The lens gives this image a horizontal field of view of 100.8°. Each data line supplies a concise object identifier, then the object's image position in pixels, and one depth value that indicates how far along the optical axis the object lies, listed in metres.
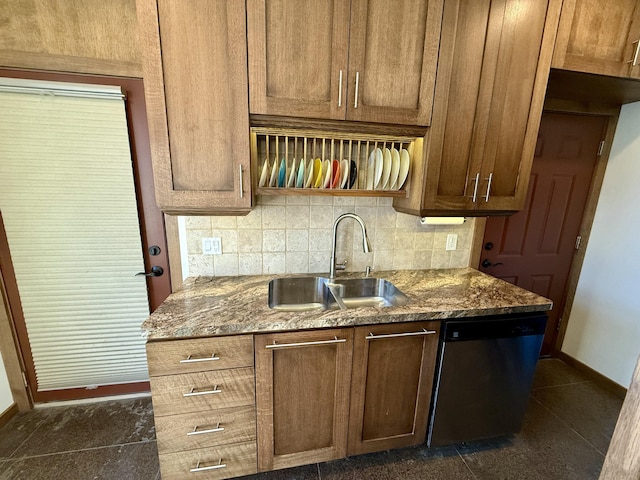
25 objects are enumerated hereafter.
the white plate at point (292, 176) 1.41
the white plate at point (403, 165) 1.52
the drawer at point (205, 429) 1.18
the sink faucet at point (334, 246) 1.48
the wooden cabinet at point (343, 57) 1.18
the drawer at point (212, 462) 1.22
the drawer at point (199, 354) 1.11
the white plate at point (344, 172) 1.47
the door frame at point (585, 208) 1.98
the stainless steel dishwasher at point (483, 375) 1.38
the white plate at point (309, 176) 1.44
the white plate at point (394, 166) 1.52
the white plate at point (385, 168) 1.52
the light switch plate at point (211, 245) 1.64
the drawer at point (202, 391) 1.15
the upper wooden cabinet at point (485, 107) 1.31
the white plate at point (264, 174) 1.38
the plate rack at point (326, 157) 1.39
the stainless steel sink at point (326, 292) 1.66
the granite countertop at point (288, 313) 1.14
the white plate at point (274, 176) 1.39
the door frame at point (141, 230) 1.54
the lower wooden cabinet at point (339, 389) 1.25
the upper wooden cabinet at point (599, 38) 1.37
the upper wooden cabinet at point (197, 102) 1.12
